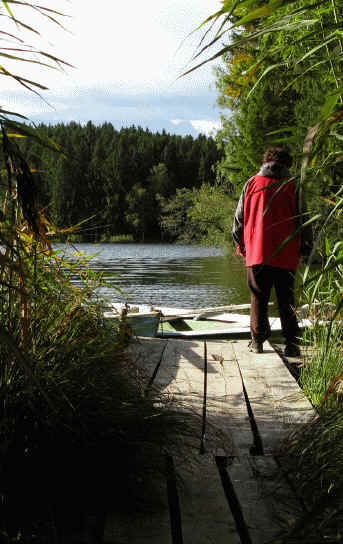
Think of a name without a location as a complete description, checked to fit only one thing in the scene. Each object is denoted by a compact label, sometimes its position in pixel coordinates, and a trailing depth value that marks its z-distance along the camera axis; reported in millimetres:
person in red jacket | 4305
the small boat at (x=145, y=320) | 6720
